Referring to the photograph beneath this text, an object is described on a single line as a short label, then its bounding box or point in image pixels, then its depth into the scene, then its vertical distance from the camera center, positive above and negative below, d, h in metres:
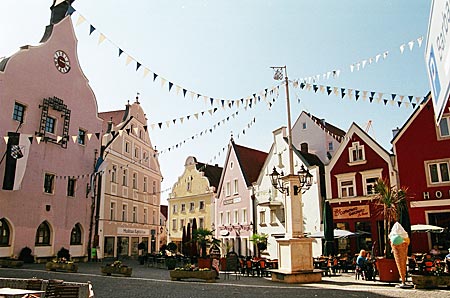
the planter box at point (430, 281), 12.45 -1.44
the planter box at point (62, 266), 19.97 -1.37
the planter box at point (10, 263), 21.42 -1.28
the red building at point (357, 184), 25.80 +3.54
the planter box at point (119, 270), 18.36 -1.48
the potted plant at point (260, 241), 31.72 -0.32
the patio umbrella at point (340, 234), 22.81 +0.13
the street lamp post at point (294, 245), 14.80 -0.31
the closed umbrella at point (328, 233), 22.12 +0.19
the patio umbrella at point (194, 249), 24.57 -0.71
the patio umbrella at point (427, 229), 20.17 +0.33
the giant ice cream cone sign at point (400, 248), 13.12 -0.41
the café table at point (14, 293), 7.65 -1.05
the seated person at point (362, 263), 16.05 -1.10
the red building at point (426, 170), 23.03 +4.02
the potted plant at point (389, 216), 14.44 +0.89
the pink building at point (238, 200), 35.50 +3.51
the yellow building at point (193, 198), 44.16 +4.64
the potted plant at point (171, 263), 22.61 -1.44
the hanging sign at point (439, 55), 1.87 +0.94
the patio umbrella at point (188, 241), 24.98 -0.22
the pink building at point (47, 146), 23.88 +6.39
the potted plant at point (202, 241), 20.19 -0.23
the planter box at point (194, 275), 16.11 -1.53
